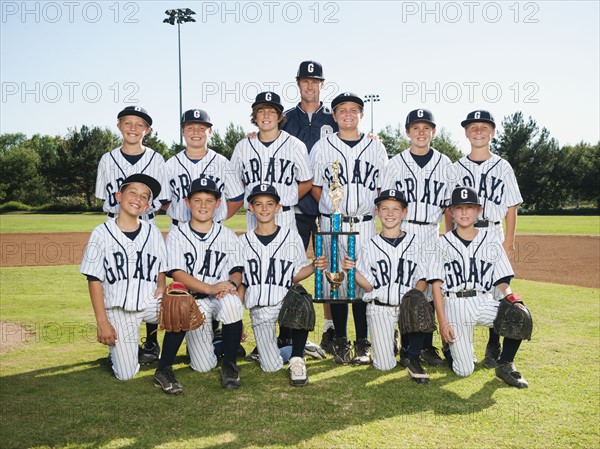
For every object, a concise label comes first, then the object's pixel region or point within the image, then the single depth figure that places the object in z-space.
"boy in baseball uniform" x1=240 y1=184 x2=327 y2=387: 4.30
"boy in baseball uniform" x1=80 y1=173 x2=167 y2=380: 3.96
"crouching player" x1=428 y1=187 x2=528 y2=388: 4.18
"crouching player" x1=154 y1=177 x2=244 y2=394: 4.15
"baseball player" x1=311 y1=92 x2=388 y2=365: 4.66
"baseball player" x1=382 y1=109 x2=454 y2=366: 4.63
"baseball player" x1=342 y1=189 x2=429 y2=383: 4.29
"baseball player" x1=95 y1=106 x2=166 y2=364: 4.59
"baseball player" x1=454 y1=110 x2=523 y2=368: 4.68
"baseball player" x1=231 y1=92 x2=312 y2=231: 4.67
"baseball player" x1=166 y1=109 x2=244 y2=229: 4.73
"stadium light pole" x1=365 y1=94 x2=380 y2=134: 48.49
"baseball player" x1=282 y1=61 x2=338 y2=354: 5.18
